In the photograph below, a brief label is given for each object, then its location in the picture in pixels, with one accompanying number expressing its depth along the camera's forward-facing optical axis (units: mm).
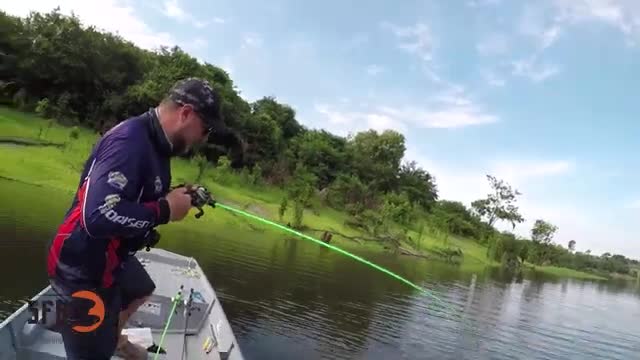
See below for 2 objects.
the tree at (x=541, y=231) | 98500
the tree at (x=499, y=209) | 90625
